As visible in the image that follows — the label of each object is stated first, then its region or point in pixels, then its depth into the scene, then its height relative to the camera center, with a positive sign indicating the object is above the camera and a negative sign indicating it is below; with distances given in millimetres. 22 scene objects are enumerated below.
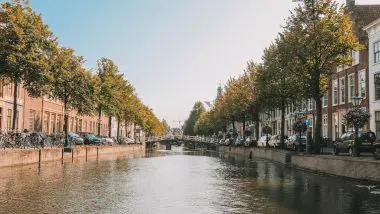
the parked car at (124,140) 76025 -892
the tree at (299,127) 39075 +911
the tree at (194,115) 183012 +8374
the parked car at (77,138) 51456 -420
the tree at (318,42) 32094 +6772
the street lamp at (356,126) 25627 +663
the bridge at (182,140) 105012 -1082
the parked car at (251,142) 61791 -698
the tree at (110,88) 57969 +6230
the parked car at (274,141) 49441 -439
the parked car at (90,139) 58312 -569
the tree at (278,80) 34344 +4937
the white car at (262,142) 55638 -611
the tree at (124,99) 61500 +5503
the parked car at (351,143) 29661 -291
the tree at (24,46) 31781 +6246
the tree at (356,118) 25594 +1138
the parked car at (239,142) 69644 -820
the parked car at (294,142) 41844 -491
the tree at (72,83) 38300 +4621
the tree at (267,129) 53925 +950
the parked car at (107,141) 61469 -839
